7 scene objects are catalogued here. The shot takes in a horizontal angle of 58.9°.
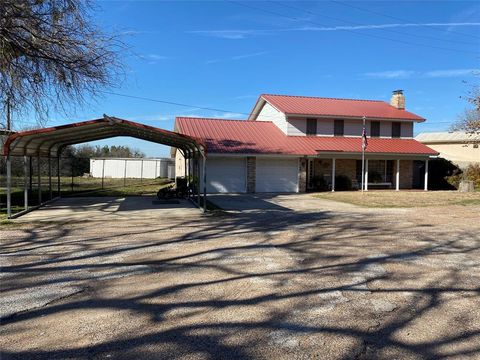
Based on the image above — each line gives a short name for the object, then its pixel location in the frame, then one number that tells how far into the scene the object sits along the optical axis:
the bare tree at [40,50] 11.49
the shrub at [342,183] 27.09
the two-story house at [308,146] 23.80
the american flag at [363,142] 22.73
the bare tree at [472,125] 23.20
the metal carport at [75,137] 12.12
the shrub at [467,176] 27.81
